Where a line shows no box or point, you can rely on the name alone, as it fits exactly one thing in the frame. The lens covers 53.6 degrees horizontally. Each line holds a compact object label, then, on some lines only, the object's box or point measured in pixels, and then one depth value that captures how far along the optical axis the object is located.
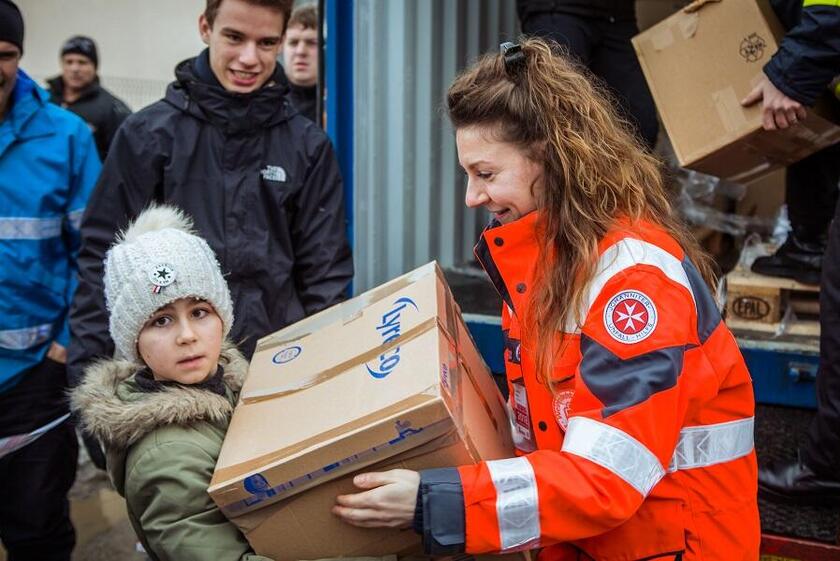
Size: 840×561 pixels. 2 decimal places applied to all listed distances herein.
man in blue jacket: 2.78
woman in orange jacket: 1.43
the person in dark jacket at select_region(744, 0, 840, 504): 2.23
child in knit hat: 1.56
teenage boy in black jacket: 2.49
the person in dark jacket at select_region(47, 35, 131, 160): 5.93
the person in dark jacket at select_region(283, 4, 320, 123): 4.24
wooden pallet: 2.96
